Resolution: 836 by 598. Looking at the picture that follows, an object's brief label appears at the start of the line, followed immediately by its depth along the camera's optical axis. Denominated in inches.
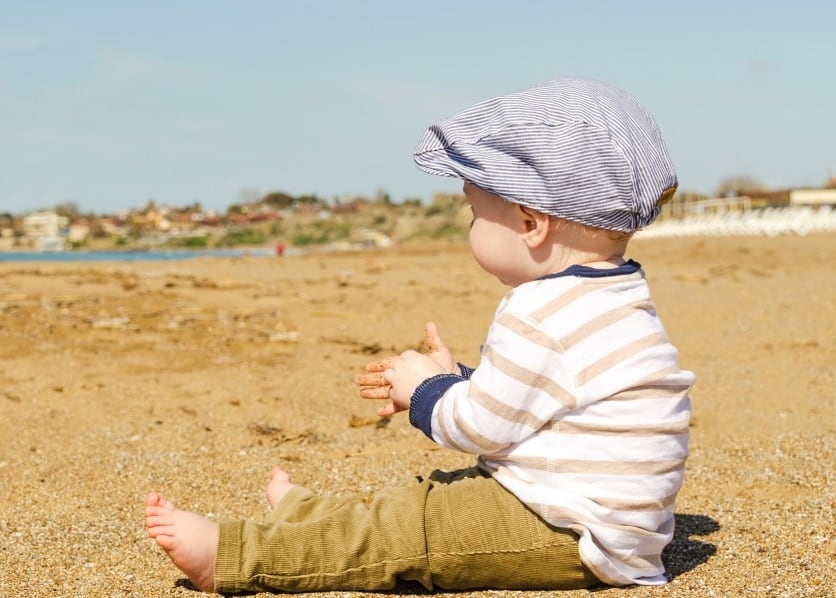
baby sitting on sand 73.7
